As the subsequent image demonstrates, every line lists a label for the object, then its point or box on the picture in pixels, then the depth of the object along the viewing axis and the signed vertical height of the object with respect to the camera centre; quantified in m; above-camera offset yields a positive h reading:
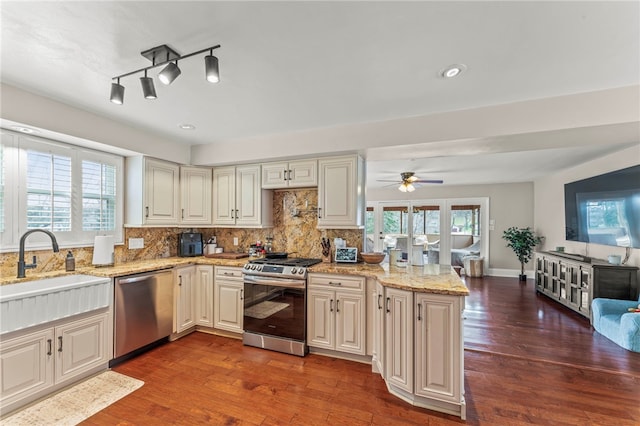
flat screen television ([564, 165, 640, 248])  3.58 +0.12
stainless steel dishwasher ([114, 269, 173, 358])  2.74 -1.01
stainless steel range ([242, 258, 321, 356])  2.98 -1.00
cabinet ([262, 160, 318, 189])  3.37 +0.51
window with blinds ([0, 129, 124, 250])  2.51 +0.24
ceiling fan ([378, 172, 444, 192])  5.14 +0.65
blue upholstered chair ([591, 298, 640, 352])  3.02 -1.24
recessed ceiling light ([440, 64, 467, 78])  1.90 +1.02
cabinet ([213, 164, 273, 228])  3.67 +0.22
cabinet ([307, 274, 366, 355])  2.80 -1.01
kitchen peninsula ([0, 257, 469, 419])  2.08 -0.95
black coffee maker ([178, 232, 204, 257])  3.82 -0.41
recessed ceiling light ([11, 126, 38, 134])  2.38 +0.74
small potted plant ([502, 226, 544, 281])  6.52 -0.61
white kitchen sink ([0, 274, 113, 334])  1.99 -0.69
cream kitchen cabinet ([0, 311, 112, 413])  2.02 -1.17
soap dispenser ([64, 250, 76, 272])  2.75 -0.48
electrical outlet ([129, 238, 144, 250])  3.48 -0.36
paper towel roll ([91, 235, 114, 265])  2.99 -0.39
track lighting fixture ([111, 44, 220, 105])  1.56 +0.86
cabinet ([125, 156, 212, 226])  3.38 +0.28
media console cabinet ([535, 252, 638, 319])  3.74 -0.96
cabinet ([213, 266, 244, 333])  3.31 -1.02
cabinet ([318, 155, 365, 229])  3.19 +0.27
